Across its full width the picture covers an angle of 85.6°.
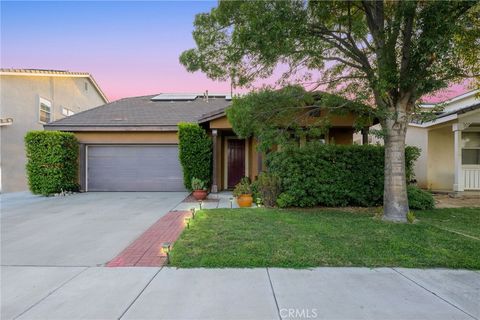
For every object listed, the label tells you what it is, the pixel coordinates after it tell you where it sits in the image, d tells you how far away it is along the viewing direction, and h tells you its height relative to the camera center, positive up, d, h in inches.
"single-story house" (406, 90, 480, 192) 408.5 +20.9
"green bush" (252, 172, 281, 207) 308.7 -36.2
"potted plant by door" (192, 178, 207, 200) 368.5 -45.0
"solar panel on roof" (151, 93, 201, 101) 645.3 +162.7
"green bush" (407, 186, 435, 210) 303.4 -48.3
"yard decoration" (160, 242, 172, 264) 154.2 -54.5
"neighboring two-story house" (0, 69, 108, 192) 527.2 +113.2
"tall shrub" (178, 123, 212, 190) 418.6 +12.1
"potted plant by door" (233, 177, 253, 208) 321.7 -46.1
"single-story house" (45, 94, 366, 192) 473.1 +8.3
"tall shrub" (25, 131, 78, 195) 416.8 -4.6
